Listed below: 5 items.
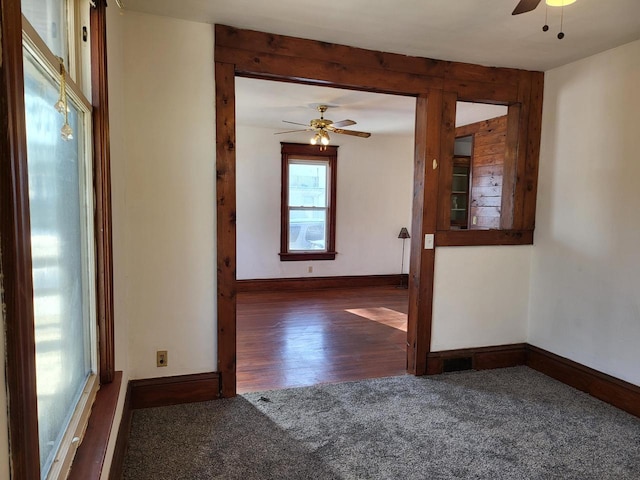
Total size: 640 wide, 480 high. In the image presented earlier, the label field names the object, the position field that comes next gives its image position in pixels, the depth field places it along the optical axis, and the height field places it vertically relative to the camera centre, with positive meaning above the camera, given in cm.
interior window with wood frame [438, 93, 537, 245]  320 +14
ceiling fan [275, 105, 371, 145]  477 +90
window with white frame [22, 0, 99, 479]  106 -11
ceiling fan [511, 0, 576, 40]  175 +86
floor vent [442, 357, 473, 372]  331 -130
